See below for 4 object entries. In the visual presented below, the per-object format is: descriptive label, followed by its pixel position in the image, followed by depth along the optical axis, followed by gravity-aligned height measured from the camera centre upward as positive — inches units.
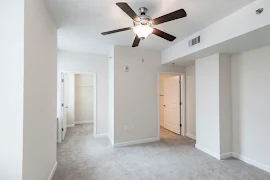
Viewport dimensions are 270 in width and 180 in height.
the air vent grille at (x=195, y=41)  112.2 +40.3
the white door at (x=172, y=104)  190.5 -18.2
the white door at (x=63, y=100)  167.6 -10.4
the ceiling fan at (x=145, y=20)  65.1 +35.7
